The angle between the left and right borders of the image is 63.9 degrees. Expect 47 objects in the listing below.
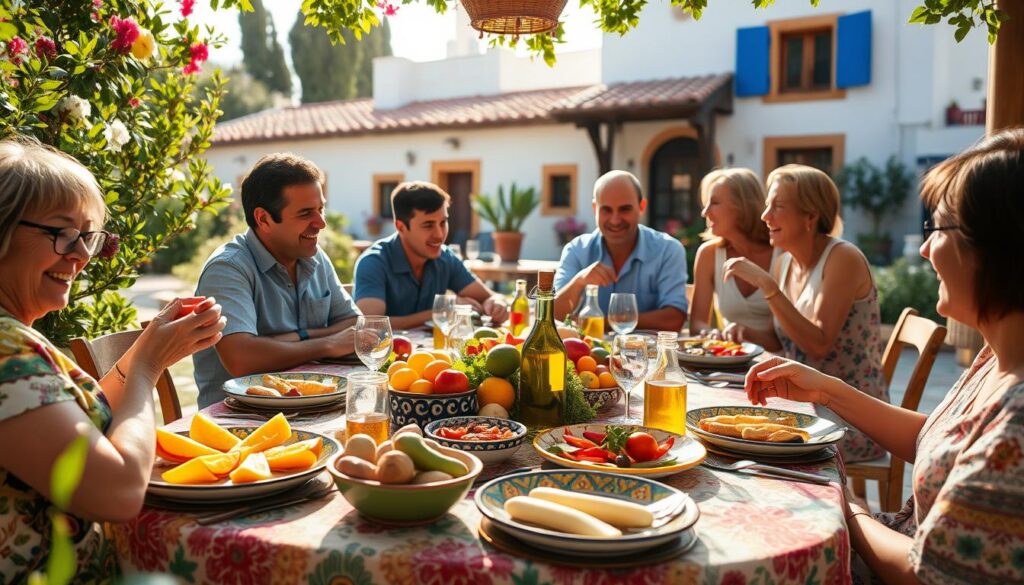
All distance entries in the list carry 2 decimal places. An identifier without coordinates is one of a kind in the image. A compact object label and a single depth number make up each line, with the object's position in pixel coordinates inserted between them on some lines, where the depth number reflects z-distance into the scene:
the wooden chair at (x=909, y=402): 2.78
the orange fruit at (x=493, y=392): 1.94
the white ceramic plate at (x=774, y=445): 1.72
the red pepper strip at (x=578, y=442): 1.73
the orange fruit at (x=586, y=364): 2.20
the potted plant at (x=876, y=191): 11.77
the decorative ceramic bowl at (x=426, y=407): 1.84
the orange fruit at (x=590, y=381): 2.15
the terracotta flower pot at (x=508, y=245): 10.55
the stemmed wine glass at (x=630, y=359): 1.89
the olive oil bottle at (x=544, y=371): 1.92
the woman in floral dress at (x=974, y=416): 1.25
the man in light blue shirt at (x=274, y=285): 2.71
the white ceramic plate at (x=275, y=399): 2.10
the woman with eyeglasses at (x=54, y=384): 1.23
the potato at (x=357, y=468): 1.30
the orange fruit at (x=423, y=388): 1.87
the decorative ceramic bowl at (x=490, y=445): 1.61
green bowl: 1.27
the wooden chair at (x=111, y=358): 2.27
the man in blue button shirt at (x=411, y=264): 4.06
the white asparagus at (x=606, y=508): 1.28
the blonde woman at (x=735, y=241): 3.88
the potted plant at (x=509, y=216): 10.57
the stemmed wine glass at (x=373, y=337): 2.13
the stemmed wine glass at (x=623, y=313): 2.83
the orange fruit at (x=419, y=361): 1.99
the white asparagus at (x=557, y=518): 1.23
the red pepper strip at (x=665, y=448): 1.64
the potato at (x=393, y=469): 1.28
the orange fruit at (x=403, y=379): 1.90
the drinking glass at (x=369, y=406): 1.69
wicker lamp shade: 2.66
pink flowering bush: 2.96
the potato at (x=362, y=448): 1.36
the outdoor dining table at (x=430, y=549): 1.19
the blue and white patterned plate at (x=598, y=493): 1.18
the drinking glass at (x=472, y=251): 7.95
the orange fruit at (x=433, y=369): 1.92
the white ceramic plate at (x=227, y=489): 1.38
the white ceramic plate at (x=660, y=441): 1.54
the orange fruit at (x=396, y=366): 2.09
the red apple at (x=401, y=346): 2.62
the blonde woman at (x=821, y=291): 3.14
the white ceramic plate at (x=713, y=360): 2.80
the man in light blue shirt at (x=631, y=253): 4.18
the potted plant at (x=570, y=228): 14.30
